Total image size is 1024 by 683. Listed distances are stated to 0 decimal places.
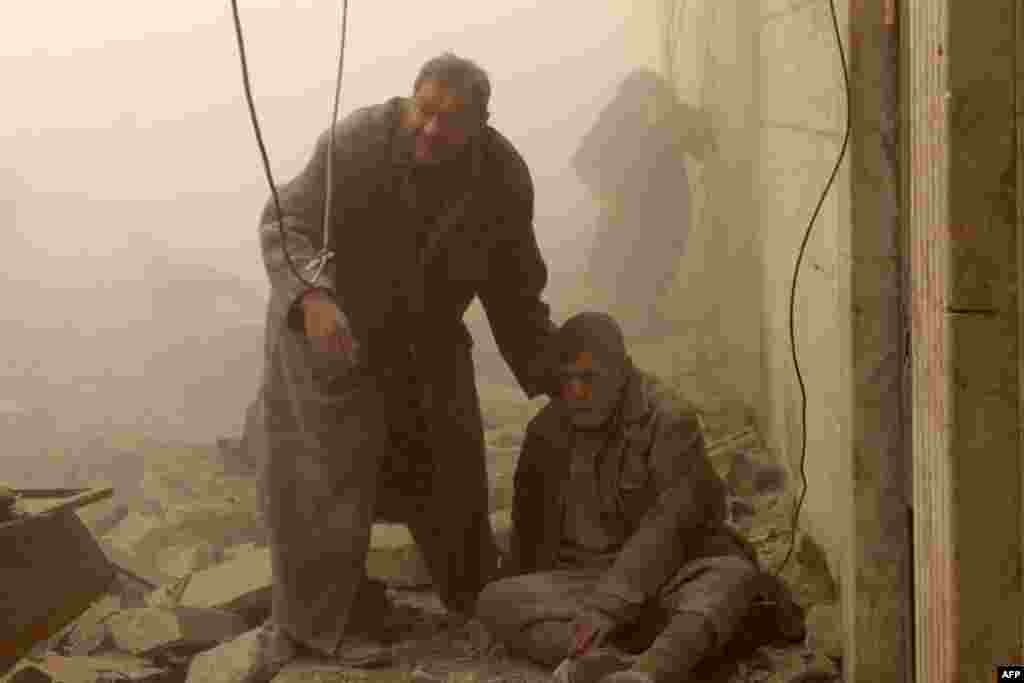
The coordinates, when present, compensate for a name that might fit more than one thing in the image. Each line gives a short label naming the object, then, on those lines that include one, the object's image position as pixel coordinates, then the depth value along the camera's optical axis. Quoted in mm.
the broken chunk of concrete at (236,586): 5984
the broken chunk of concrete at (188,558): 6730
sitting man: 5117
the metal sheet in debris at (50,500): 6138
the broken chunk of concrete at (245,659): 5449
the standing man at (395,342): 5516
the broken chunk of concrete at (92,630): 5945
